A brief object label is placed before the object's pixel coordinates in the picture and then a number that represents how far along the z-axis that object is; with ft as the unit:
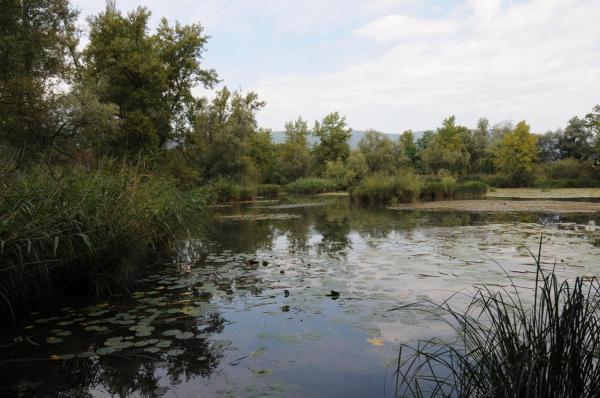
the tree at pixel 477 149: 166.71
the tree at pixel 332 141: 194.80
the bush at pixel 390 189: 81.87
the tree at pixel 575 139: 158.92
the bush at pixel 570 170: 124.64
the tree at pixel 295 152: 189.55
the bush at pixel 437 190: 88.17
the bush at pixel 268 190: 140.15
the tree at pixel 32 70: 47.62
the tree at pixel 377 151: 163.94
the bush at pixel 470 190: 91.66
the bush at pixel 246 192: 111.96
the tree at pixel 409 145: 203.81
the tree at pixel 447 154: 155.63
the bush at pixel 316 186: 149.89
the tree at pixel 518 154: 132.77
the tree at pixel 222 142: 118.21
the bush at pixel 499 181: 132.16
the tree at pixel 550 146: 179.42
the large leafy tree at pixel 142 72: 79.51
